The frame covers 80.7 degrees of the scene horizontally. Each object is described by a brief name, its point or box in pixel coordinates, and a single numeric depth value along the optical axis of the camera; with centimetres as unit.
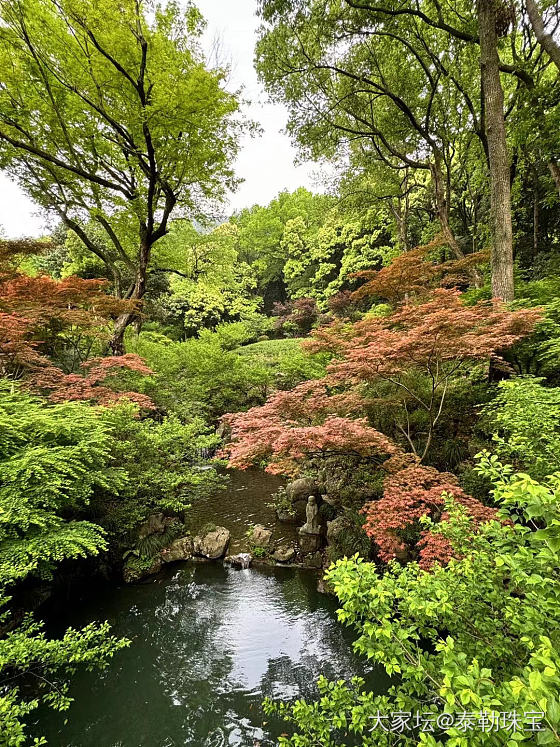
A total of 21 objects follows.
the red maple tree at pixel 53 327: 587
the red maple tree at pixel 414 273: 761
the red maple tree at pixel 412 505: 314
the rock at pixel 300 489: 662
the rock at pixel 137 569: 511
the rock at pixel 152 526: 556
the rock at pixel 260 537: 596
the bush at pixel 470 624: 102
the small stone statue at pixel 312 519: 582
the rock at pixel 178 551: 559
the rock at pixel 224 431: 1118
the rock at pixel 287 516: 650
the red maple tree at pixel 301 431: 387
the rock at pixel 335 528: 520
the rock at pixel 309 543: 559
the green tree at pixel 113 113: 717
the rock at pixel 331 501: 568
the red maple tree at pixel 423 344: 396
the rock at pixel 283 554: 555
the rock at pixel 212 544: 574
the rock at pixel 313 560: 533
